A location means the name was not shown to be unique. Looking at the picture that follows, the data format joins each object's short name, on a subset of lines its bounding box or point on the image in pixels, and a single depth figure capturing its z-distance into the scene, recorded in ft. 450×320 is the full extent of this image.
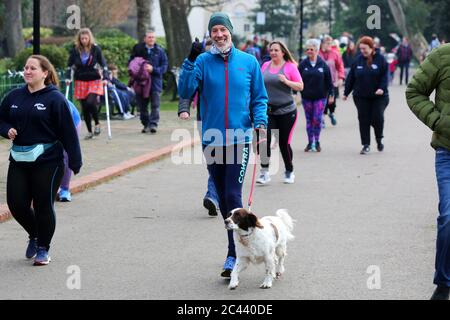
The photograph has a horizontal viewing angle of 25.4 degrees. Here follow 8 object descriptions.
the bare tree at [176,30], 93.86
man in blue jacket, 24.31
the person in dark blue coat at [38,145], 25.80
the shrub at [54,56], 75.31
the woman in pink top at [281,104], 42.22
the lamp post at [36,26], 45.73
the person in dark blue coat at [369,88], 52.95
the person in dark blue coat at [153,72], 60.44
